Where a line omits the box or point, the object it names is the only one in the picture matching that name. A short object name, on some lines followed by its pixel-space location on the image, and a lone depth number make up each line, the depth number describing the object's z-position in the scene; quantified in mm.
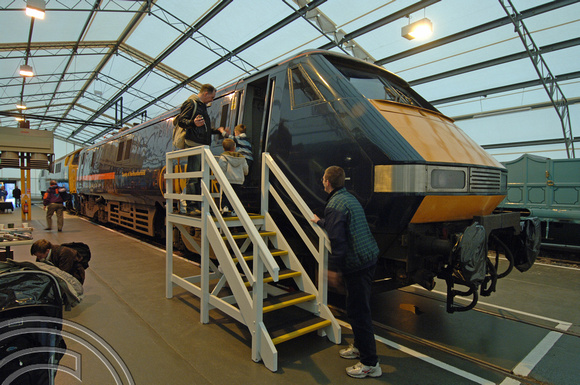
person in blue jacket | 2822
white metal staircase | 3006
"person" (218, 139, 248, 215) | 4195
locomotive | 3188
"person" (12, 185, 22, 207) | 25922
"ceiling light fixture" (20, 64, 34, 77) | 14334
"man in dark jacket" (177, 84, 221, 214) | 4566
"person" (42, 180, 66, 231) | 10984
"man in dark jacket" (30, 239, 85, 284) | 4273
